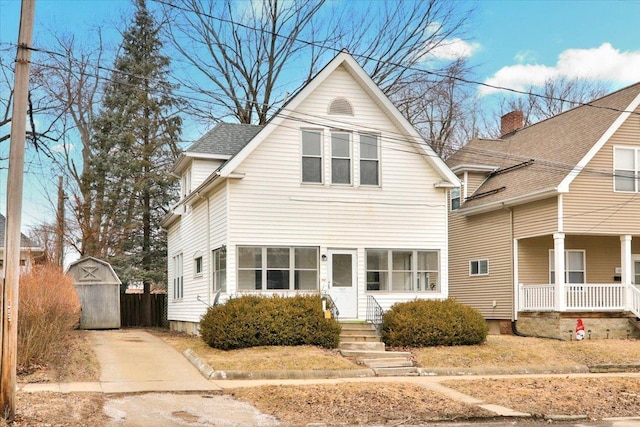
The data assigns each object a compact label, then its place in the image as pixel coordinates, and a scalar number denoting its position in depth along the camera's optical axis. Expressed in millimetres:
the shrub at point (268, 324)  18578
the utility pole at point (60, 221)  38031
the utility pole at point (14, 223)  10508
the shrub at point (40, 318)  14602
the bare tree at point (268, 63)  38875
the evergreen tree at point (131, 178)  37812
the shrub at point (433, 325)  20047
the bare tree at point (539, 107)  47000
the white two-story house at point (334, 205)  21625
